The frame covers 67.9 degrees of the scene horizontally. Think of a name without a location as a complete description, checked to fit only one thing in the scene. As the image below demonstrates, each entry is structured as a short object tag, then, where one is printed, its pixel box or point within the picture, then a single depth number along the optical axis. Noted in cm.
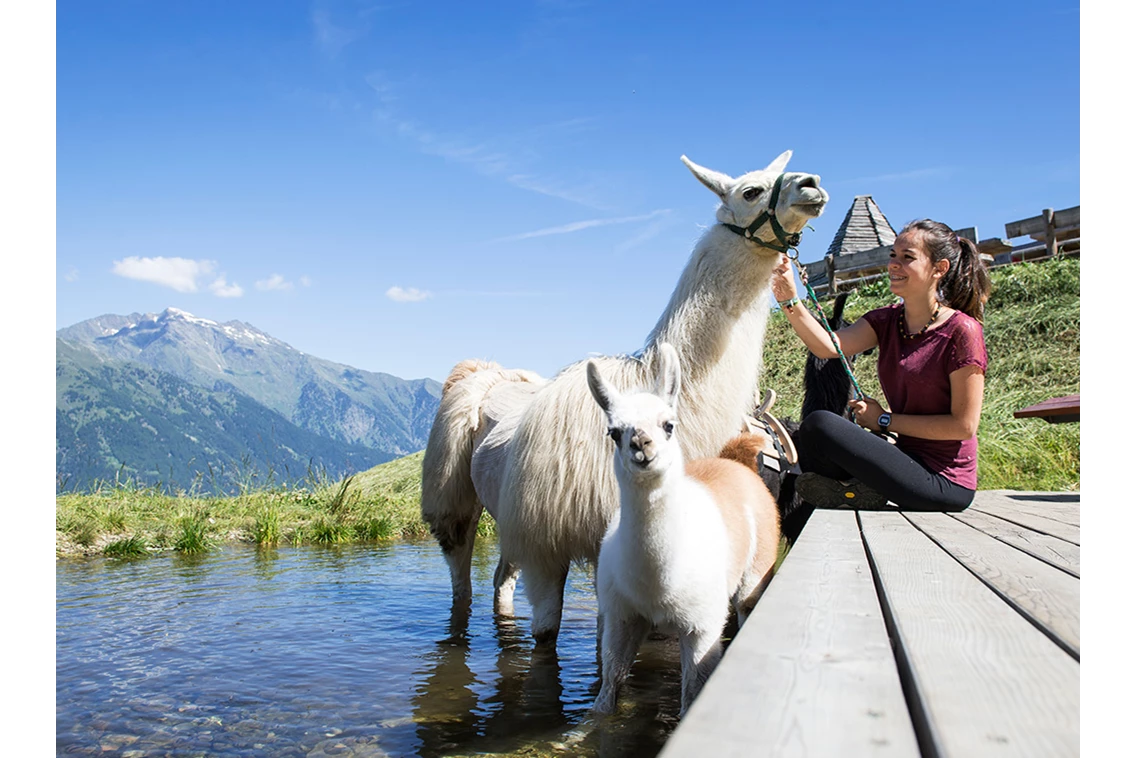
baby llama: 252
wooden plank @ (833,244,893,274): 1934
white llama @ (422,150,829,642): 362
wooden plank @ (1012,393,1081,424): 530
